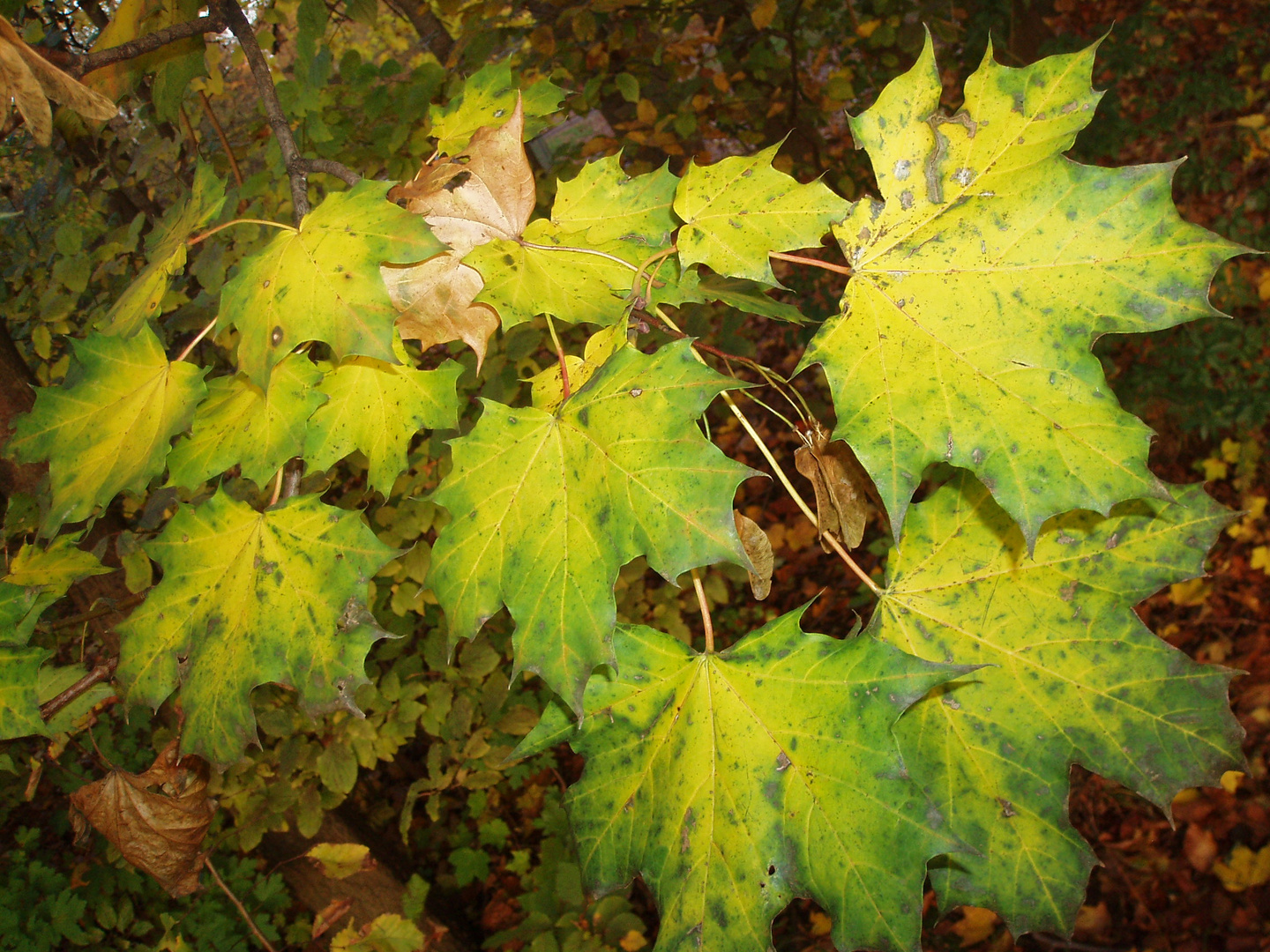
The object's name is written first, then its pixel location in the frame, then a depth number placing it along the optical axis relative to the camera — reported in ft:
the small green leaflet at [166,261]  1.38
